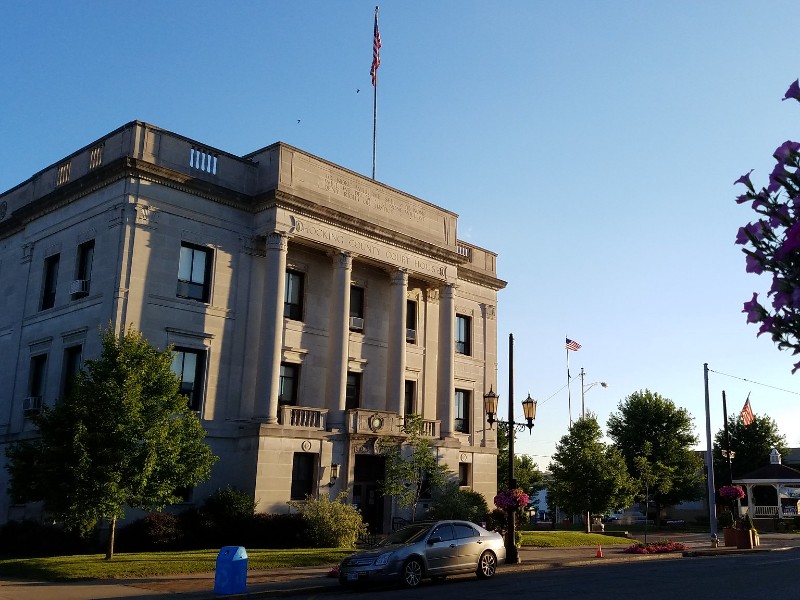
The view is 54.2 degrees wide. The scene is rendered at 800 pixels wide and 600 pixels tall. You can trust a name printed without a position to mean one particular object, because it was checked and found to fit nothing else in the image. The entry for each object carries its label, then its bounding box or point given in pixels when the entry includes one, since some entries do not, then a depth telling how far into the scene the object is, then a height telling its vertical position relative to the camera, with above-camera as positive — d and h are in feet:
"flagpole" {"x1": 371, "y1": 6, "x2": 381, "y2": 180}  131.85 +67.43
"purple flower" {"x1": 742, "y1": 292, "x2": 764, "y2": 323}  16.76 +3.81
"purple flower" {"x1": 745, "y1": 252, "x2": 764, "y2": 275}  16.78 +4.79
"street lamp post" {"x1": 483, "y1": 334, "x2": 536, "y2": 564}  82.81 +7.10
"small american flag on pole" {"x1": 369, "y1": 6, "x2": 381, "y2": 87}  131.85 +70.07
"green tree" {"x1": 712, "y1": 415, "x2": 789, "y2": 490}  236.22 +13.94
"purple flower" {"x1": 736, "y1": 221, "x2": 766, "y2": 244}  17.11 +5.59
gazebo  182.19 +2.07
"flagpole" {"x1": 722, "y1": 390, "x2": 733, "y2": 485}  156.21 +16.23
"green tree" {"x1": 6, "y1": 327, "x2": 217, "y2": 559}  71.97 +2.36
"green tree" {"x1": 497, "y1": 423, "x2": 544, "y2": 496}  230.62 +4.60
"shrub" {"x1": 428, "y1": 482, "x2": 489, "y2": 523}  110.50 -3.19
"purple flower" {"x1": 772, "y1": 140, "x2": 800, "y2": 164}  16.55 +7.11
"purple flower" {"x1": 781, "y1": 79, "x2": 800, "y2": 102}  15.90 +8.02
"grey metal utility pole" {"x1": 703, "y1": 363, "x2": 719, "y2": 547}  122.93 +0.61
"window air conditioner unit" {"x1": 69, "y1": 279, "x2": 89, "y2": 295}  100.07 +23.00
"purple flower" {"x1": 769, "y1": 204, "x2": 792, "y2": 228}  16.76 +5.81
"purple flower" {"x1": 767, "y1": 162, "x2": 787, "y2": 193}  16.69 +6.59
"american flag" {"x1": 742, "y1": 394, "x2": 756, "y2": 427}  156.56 +15.30
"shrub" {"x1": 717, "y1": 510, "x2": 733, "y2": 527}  155.82 -5.37
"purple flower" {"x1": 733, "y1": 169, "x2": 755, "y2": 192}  17.47 +6.78
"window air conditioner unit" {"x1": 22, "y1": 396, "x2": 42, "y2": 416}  101.86 +8.27
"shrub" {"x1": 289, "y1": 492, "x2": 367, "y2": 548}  95.45 -5.22
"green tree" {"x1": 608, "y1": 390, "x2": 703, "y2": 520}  215.31 +13.55
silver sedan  59.11 -5.69
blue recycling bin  55.42 -6.66
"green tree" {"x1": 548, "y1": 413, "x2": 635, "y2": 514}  148.05 +2.38
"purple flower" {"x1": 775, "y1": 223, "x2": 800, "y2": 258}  15.38 +4.87
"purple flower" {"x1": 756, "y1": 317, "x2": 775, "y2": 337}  16.62 +3.47
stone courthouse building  99.55 +23.99
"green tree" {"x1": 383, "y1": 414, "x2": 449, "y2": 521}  108.47 +1.94
